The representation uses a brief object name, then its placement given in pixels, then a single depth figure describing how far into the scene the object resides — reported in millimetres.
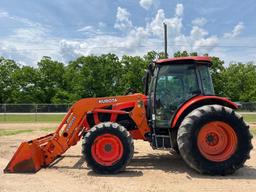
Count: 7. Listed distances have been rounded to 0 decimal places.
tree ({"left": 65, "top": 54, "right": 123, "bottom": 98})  28771
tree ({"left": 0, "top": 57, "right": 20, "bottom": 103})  32608
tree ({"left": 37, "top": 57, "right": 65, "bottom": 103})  31545
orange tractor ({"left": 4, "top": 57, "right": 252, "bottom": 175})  4307
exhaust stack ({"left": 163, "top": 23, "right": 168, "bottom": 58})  17469
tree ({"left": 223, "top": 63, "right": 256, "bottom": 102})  31711
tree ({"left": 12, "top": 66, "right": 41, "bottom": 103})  31130
